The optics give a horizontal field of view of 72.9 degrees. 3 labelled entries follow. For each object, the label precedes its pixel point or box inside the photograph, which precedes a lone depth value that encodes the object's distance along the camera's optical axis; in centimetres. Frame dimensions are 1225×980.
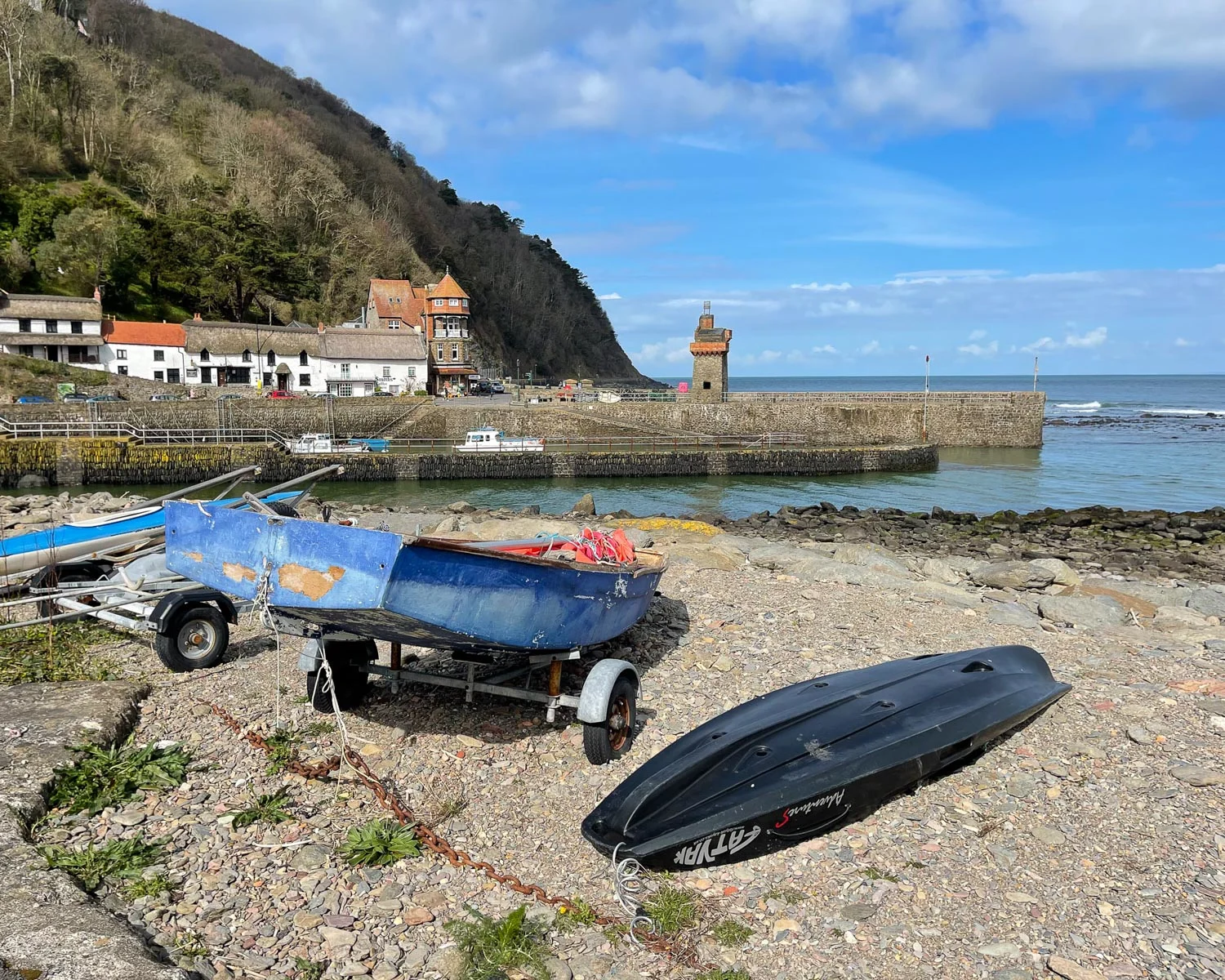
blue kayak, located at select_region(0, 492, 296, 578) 1023
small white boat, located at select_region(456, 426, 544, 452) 4309
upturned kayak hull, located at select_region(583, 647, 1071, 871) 507
